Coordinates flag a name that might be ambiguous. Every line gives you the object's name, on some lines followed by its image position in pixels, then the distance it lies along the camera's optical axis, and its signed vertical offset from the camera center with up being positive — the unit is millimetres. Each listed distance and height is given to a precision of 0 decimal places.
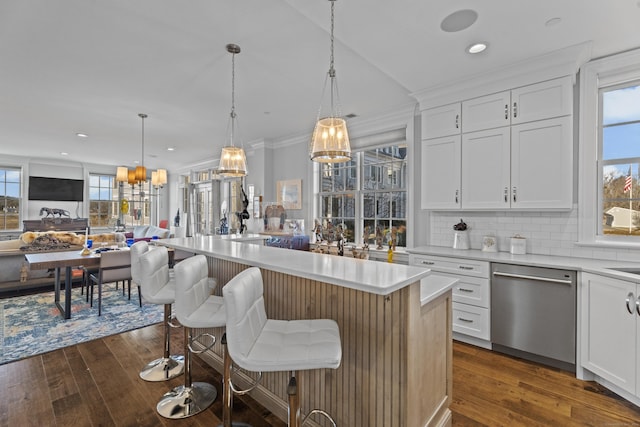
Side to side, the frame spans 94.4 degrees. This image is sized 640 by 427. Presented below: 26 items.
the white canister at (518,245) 3018 -311
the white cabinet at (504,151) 2691 +651
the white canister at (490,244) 3219 -317
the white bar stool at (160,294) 2217 -619
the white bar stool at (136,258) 2496 -392
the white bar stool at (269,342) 1233 -599
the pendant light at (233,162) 3027 +528
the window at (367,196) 4355 +294
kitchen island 1433 -659
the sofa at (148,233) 6755 -514
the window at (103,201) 9180 +361
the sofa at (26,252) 4477 -620
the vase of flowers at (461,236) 3393 -246
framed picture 5590 +391
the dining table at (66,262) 3527 -622
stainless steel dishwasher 2434 -851
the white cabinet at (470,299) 2838 -832
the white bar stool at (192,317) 1743 -627
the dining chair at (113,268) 3832 -751
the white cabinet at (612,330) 2010 -832
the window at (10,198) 7781 +351
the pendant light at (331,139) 2037 +516
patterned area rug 2961 -1321
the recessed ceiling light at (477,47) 2491 +1436
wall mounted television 8078 +643
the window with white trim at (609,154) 2688 +576
